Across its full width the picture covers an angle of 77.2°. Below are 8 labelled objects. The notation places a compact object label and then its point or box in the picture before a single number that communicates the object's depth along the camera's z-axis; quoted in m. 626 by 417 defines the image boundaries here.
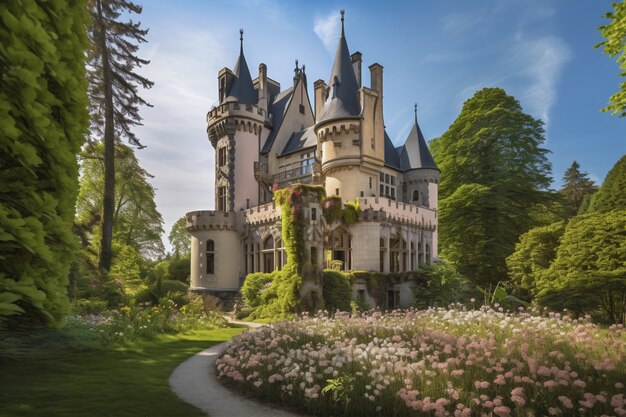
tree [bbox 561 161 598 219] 51.34
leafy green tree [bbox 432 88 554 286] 31.66
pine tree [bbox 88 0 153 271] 25.97
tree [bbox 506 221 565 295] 23.74
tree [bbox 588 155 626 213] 23.05
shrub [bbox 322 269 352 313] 24.14
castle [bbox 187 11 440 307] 27.97
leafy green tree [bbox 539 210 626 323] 17.86
